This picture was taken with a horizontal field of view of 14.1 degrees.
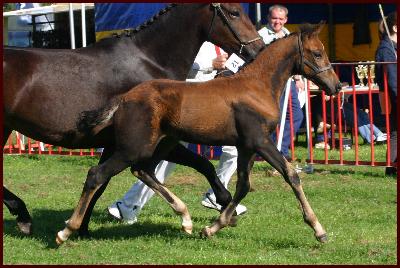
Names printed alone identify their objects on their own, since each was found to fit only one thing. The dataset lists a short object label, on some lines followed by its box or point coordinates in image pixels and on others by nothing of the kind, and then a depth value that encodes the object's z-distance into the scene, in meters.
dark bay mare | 12.31
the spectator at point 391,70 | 19.69
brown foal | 11.72
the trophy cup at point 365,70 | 22.71
